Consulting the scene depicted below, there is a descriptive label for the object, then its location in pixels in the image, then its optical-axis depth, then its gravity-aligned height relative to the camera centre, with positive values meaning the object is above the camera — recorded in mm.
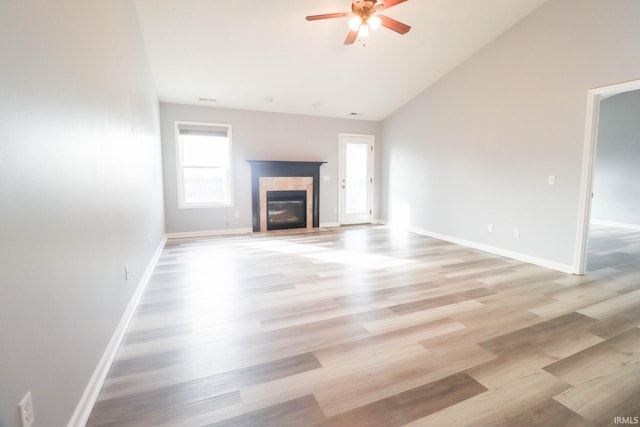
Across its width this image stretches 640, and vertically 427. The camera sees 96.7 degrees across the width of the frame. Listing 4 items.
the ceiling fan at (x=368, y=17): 2836 +1761
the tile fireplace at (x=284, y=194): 6086 -158
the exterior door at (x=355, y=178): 6973 +222
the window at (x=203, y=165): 5625 +454
